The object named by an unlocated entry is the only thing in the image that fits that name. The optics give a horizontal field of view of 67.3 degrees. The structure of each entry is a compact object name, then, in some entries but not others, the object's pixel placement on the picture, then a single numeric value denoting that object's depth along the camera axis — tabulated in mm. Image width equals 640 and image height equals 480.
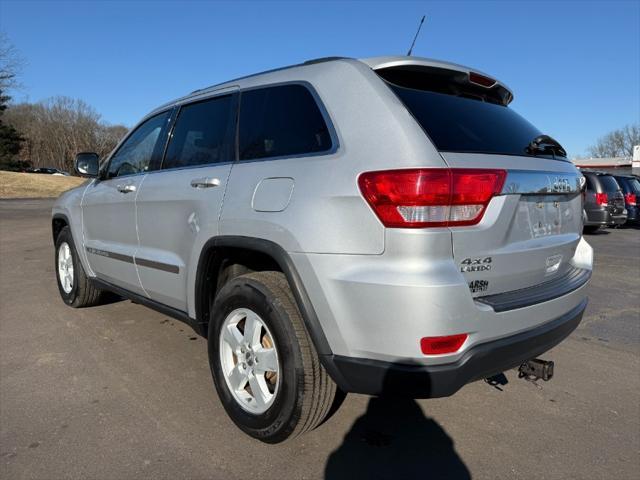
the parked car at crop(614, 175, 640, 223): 15039
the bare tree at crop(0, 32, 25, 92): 42000
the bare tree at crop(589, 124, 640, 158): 82188
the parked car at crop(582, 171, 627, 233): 12688
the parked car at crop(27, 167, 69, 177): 67188
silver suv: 2002
